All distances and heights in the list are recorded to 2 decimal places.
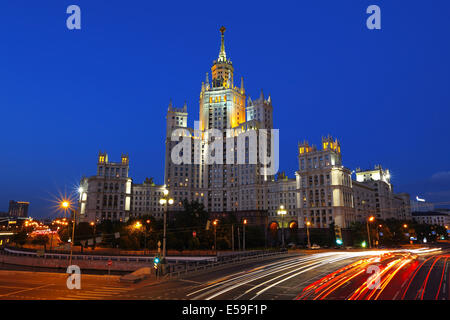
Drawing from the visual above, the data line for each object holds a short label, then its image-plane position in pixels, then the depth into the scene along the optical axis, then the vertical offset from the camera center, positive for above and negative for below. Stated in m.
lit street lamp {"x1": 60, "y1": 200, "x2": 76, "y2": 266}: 37.18 +2.39
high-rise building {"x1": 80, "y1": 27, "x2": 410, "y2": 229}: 146.00 +23.53
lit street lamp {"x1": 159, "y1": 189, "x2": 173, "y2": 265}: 39.13 +3.05
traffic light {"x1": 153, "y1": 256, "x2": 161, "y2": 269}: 39.09 -4.24
